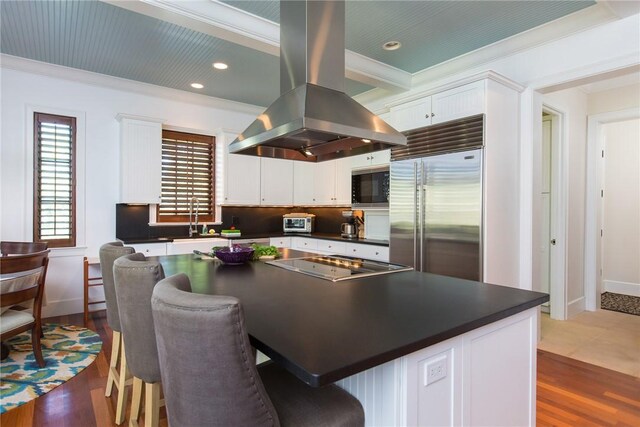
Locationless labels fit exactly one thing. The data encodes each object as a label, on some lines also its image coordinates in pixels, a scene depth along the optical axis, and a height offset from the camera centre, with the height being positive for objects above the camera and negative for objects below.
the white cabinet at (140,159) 4.25 +0.64
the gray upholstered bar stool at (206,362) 0.90 -0.40
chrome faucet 4.87 -0.14
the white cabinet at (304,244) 5.04 -0.45
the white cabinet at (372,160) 4.28 +0.66
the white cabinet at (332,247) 4.53 -0.45
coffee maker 4.97 -0.18
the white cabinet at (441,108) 3.08 +1.01
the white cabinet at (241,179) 5.03 +0.47
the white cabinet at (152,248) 4.15 -0.44
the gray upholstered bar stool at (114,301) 2.01 -0.53
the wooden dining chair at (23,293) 2.56 -0.62
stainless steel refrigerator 3.08 +0.00
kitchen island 1.03 -0.39
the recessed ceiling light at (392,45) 3.31 +1.59
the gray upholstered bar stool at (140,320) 1.48 -0.47
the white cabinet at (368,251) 4.03 -0.46
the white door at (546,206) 4.26 +0.10
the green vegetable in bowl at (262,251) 2.83 -0.32
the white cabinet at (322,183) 4.96 +0.44
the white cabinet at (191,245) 4.33 -0.42
